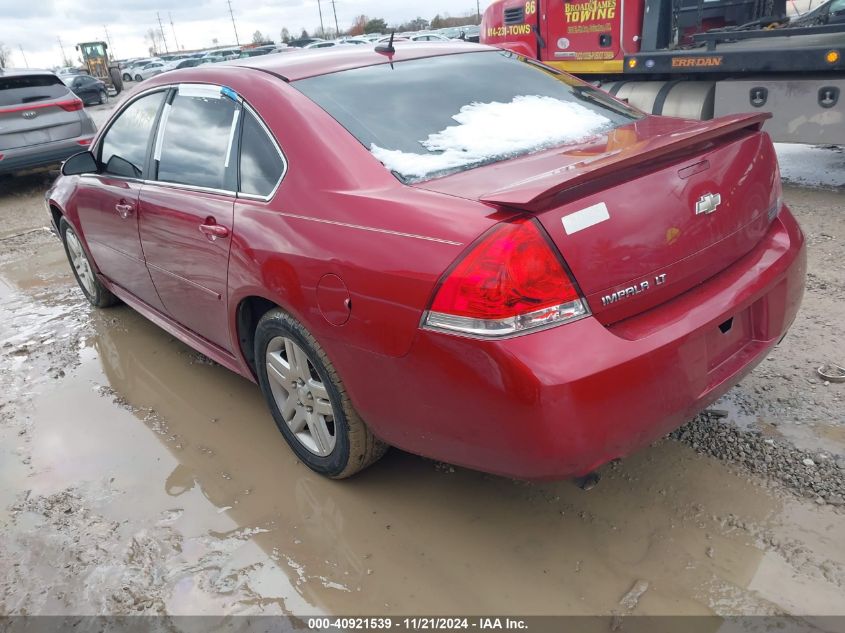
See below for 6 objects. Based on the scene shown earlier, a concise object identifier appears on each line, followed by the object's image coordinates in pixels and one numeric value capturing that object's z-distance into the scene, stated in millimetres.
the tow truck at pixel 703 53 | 6398
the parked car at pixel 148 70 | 46894
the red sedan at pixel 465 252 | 1924
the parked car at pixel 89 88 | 28025
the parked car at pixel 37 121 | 8820
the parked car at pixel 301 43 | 46656
